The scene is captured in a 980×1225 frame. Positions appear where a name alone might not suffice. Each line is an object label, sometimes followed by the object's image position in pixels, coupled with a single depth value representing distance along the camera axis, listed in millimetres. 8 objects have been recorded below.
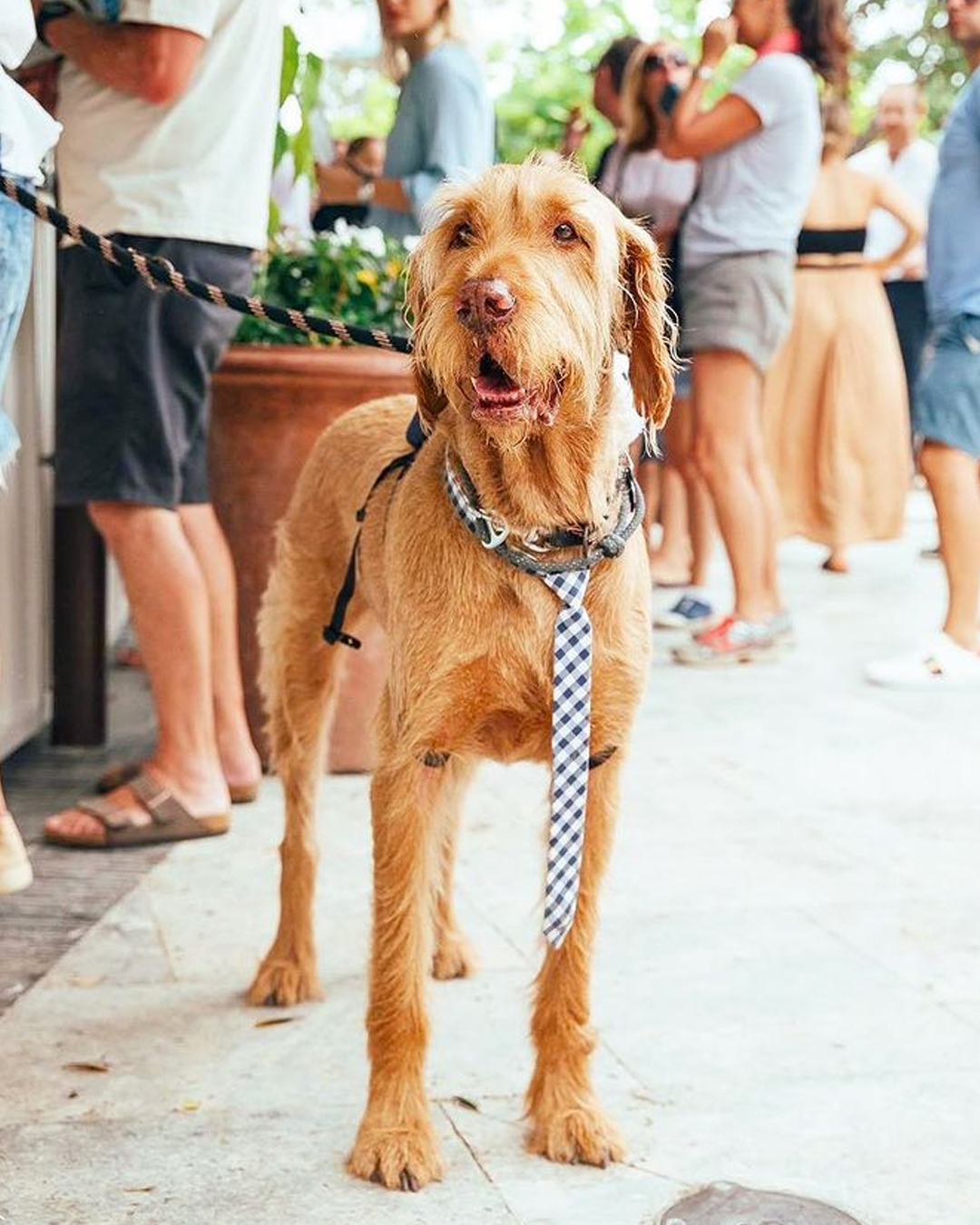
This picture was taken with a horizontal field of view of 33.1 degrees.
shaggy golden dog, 2486
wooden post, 5207
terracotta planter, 4902
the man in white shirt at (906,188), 11320
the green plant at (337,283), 5059
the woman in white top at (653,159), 7707
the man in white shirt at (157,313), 4188
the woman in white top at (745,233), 6766
